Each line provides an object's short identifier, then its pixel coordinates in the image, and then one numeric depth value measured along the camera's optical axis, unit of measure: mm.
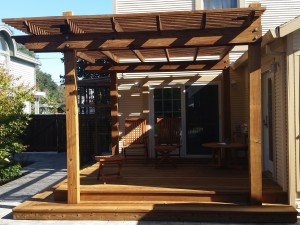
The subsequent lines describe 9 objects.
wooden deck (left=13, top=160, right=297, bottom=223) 3989
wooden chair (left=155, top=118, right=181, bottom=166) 6837
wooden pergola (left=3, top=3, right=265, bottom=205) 3825
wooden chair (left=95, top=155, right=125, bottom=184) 4999
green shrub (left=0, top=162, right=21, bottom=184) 6766
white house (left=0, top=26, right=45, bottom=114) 12065
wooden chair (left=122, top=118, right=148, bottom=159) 6996
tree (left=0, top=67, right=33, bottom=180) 6695
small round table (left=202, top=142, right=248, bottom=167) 5556
